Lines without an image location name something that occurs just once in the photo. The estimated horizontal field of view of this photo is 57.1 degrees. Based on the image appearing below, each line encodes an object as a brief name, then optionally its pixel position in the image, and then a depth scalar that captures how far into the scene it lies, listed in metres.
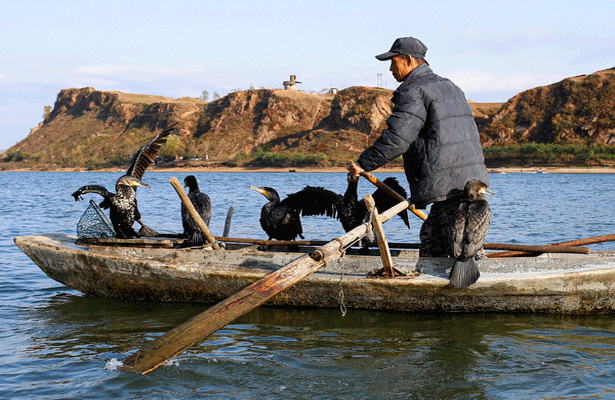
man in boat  5.77
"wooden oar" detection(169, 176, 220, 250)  7.23
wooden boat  6.21
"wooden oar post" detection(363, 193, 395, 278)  5.83
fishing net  8.43
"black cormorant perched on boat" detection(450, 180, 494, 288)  5.68
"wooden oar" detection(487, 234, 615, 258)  6.75
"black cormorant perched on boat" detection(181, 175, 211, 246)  8.08
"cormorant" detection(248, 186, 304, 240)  8.59
